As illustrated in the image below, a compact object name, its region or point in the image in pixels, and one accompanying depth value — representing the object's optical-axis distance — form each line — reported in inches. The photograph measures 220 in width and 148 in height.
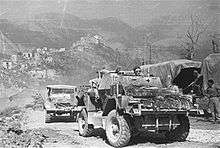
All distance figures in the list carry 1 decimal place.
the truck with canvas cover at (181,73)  655.1
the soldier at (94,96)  454.6
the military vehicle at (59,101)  637.3
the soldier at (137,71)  449.5
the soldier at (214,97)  511.2
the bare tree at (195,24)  1780.9
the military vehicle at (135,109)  356.8
